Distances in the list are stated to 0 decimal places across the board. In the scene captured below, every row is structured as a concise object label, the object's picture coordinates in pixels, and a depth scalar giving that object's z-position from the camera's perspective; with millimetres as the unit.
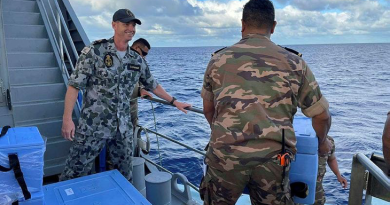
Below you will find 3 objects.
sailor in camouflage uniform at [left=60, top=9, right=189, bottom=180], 2863
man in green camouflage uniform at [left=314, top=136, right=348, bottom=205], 3139
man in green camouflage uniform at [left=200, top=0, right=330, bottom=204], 1888
